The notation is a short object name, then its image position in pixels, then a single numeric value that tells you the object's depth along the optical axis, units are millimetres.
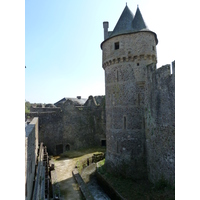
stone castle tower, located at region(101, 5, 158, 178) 13414
